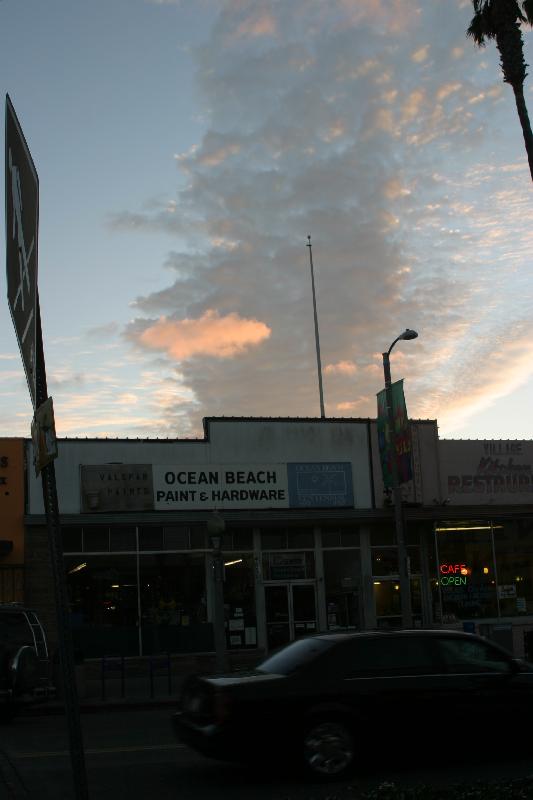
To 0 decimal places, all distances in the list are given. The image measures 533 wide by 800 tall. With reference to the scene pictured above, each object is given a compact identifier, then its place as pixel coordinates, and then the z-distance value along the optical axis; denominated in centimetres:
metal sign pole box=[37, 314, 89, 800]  506
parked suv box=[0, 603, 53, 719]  1606
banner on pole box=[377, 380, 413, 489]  2481
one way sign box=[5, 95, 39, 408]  528
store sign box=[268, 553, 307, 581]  2748
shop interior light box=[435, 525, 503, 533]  2931
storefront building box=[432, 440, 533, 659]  2883
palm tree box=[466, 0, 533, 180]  1555
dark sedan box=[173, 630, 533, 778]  970
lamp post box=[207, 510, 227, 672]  2055
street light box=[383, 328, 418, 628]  2255
